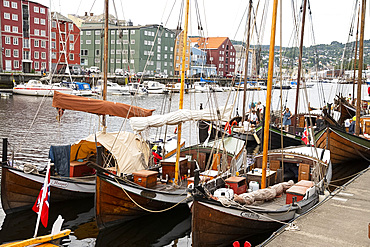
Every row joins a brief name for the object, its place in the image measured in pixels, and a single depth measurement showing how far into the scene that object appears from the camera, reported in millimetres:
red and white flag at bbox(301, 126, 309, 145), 22878
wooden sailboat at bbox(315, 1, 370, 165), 24556
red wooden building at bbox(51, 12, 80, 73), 90188
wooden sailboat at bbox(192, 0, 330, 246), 12297
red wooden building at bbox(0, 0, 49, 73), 83625
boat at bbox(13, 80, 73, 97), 70375
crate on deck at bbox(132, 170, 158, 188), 15961
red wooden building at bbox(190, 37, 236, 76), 136375
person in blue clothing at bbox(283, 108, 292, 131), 31586
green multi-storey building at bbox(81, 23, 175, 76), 106312
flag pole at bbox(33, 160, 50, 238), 11211
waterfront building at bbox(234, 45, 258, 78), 154550
